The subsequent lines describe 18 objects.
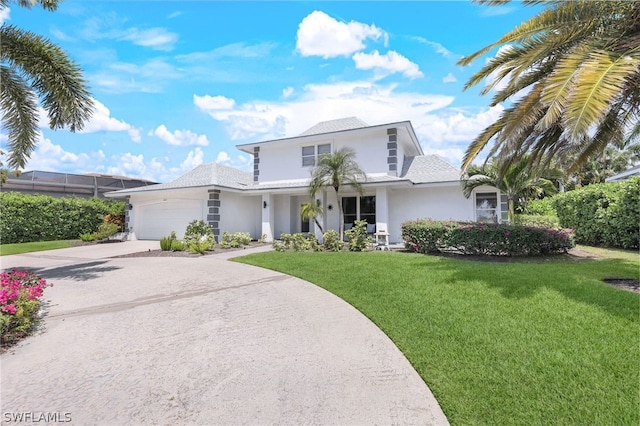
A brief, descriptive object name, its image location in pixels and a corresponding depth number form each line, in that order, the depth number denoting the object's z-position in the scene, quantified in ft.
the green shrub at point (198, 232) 52.35
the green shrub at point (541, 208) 55.53
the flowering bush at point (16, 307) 15.39
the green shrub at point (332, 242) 43.71
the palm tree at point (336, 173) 47.24
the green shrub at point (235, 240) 51.52
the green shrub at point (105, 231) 64.34
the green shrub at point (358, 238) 42.82
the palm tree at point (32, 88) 25.81
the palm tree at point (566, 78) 15.55
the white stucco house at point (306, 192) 53.11
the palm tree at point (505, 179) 42.89
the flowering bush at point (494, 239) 33.81
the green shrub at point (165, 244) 47.60
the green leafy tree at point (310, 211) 48.91
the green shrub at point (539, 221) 42.19
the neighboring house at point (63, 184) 85.93
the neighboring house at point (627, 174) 64.37
